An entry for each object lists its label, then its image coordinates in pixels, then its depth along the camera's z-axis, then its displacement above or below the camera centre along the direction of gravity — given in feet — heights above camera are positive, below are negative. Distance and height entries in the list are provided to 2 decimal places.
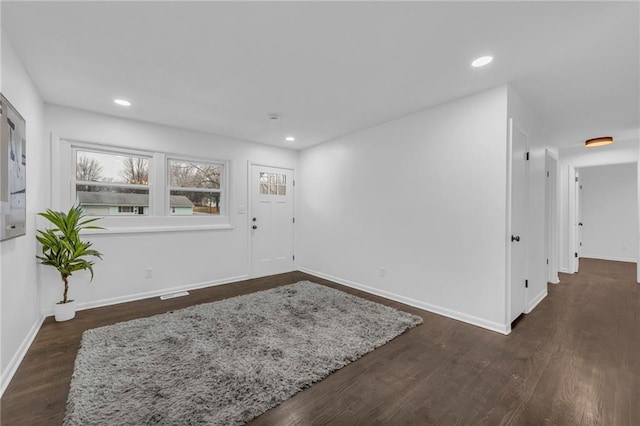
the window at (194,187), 13.21 +1.32
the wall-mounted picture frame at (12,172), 5.79 +0.98
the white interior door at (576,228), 16.71 -1.03
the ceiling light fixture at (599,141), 14.14 +3.84
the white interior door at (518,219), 8.73 -0.24
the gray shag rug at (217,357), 5.25 -3.87
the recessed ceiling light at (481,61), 7.00 +4.10
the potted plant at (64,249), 9.03 -1.30
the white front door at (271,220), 15.60 -0.50
